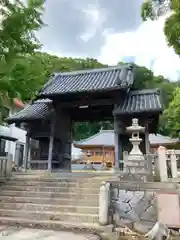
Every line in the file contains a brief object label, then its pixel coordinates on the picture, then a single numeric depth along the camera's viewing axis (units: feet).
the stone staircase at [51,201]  20.30
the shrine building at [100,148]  81.00
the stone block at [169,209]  18.79
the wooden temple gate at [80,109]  36.45
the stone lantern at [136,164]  24.79
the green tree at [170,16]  22.39
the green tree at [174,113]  54.03
